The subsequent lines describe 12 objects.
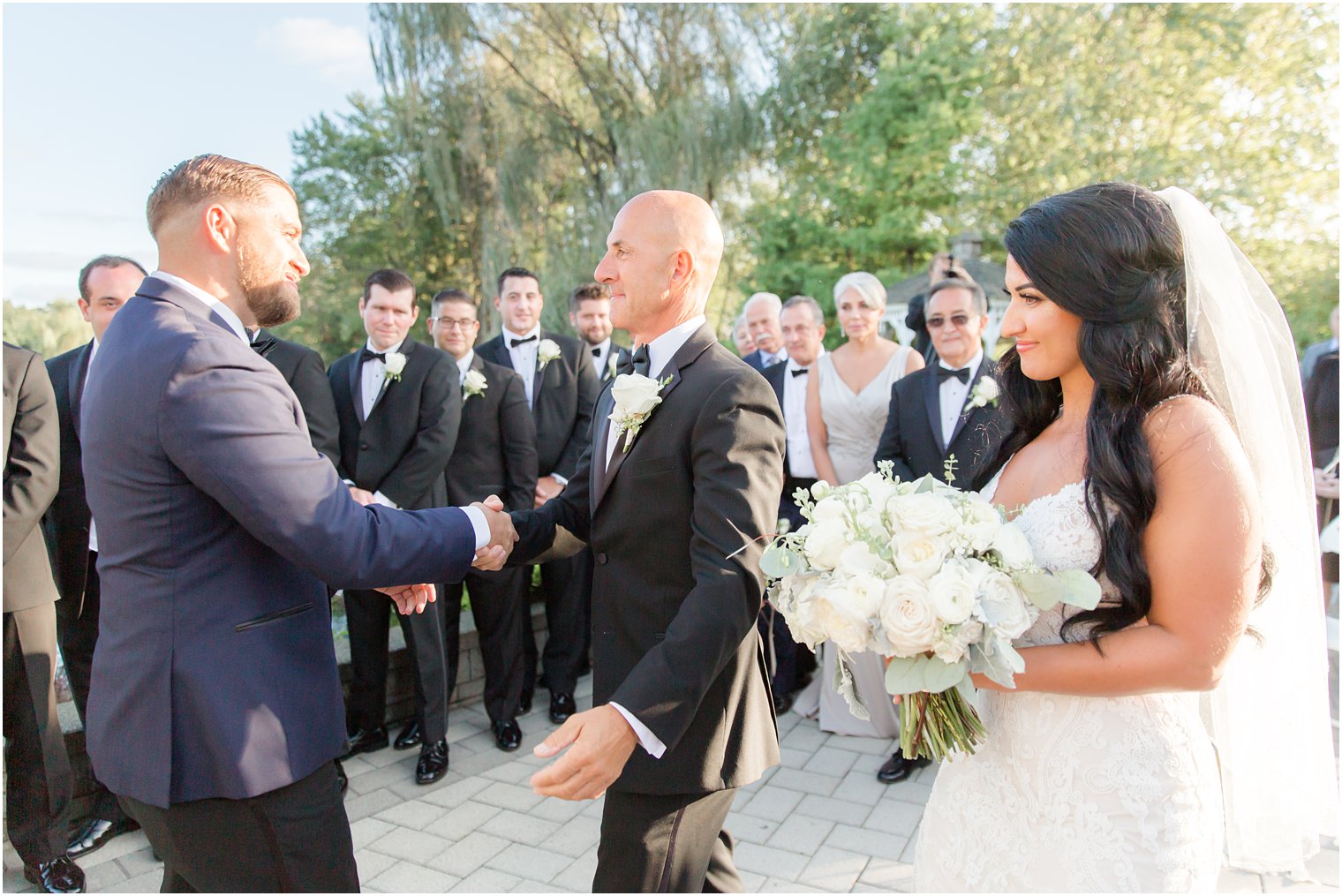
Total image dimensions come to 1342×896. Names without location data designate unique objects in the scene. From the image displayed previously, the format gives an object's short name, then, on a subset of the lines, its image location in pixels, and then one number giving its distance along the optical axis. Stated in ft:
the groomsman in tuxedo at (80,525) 13.38
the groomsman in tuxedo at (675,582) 6.52
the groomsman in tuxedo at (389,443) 15.92
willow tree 60.44
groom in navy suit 6.52
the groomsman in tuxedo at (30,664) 11.40
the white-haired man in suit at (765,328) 22.15
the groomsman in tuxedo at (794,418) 18.93
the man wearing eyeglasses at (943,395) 15.23
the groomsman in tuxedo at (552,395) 19.13
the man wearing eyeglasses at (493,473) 16.89
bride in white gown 5.86
